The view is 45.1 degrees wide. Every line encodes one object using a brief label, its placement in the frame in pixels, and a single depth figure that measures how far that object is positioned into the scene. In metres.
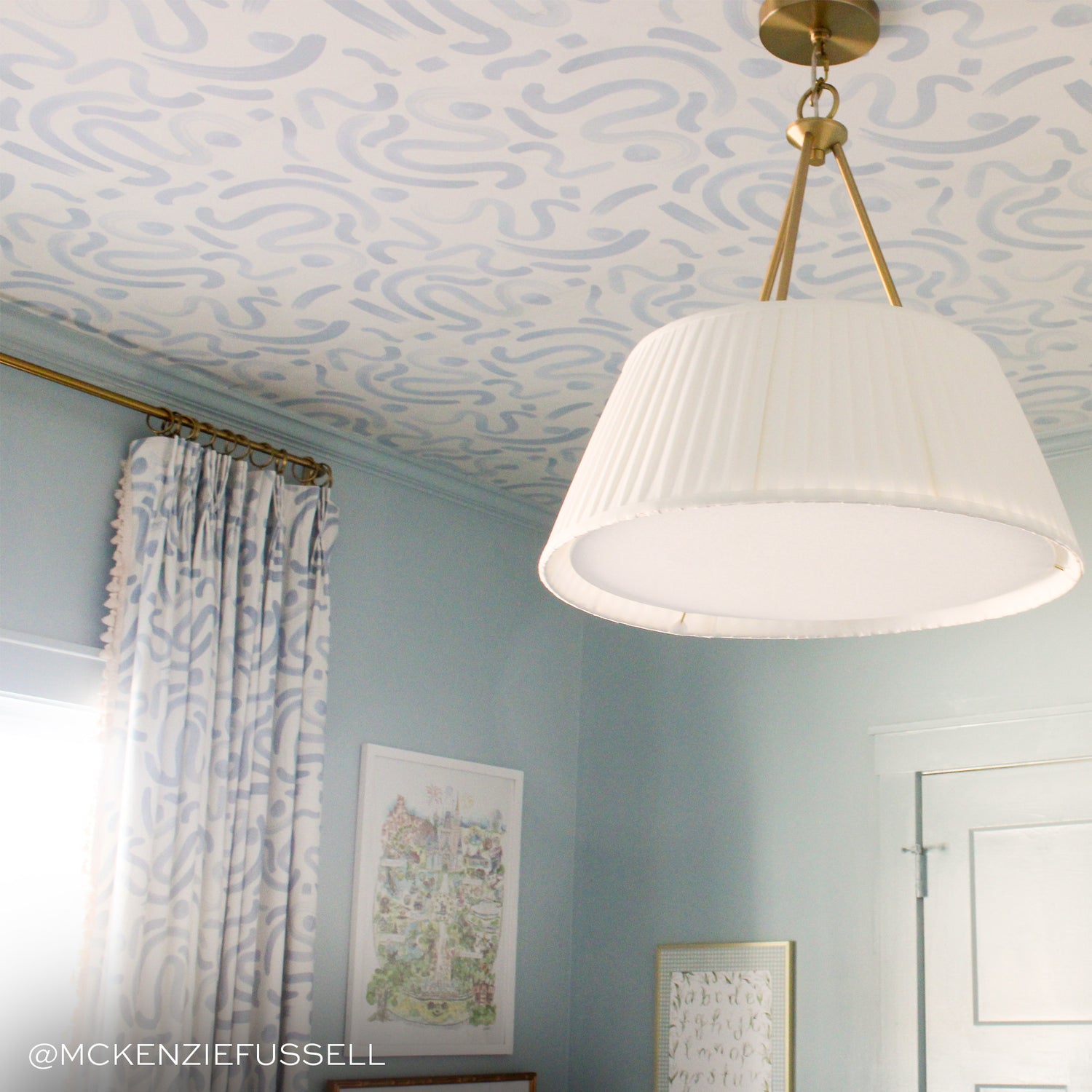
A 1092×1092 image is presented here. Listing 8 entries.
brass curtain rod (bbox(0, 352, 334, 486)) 2.73
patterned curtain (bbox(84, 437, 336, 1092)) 2.65
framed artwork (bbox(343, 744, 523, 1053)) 3.18
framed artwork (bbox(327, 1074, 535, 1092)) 3.05
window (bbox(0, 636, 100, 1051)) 2.69
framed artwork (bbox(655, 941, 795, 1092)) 3.20
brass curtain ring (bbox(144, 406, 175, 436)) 2.94
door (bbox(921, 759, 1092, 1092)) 2.84
